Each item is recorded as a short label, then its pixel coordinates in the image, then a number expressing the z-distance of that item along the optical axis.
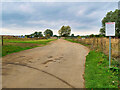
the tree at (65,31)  92.44
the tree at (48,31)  137.88
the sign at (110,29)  4.69
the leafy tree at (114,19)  33.69
